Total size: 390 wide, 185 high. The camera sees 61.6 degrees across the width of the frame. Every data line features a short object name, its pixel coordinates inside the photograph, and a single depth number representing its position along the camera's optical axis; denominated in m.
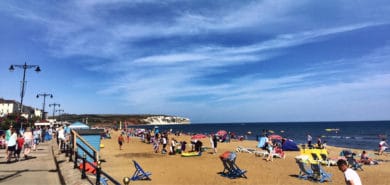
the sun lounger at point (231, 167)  14.50
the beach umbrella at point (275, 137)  34.12
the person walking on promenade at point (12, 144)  13.02
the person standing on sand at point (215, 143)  26.10
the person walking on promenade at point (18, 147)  13.92
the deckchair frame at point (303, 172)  14.65
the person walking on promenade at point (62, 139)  17.85
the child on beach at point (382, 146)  28.84
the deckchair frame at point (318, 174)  14.18
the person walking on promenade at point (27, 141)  15.04
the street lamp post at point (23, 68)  19.86
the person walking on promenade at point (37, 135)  23.63
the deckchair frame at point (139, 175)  13.65
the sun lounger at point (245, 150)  27.62
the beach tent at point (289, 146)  30.36
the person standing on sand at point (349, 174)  6.36
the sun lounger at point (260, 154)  24.14
